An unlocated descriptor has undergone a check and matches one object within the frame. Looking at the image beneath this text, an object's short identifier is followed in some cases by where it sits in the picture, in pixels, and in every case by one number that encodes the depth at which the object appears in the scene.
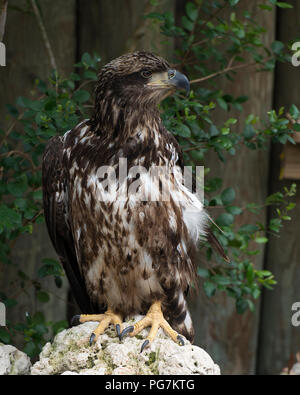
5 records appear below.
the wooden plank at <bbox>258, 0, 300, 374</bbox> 7.46
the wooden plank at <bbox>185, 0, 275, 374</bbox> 7.41
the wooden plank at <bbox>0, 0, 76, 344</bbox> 7.24
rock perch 4.30
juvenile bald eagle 4.72
